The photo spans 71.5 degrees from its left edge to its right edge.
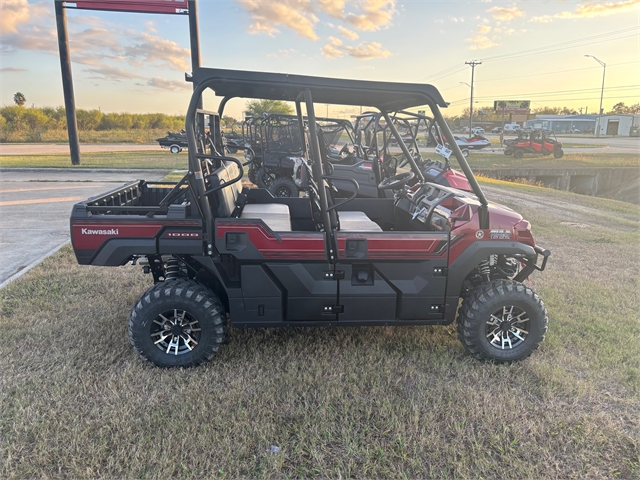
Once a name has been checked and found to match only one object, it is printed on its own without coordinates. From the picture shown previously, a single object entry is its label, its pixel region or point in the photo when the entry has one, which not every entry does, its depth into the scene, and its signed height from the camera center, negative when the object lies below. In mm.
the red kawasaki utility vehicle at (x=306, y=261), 3072 -823
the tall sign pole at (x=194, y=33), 11969 +2952
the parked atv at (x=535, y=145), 24328 +6
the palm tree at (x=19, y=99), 42831 +4382
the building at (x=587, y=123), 60906 +3136
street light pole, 54750 +1840
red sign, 11773 +3625
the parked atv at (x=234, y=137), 19553 +341
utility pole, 43250 +7357
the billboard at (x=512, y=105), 76850 +7019
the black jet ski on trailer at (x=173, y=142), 21703 +111
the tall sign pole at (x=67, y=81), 15508 +2267
